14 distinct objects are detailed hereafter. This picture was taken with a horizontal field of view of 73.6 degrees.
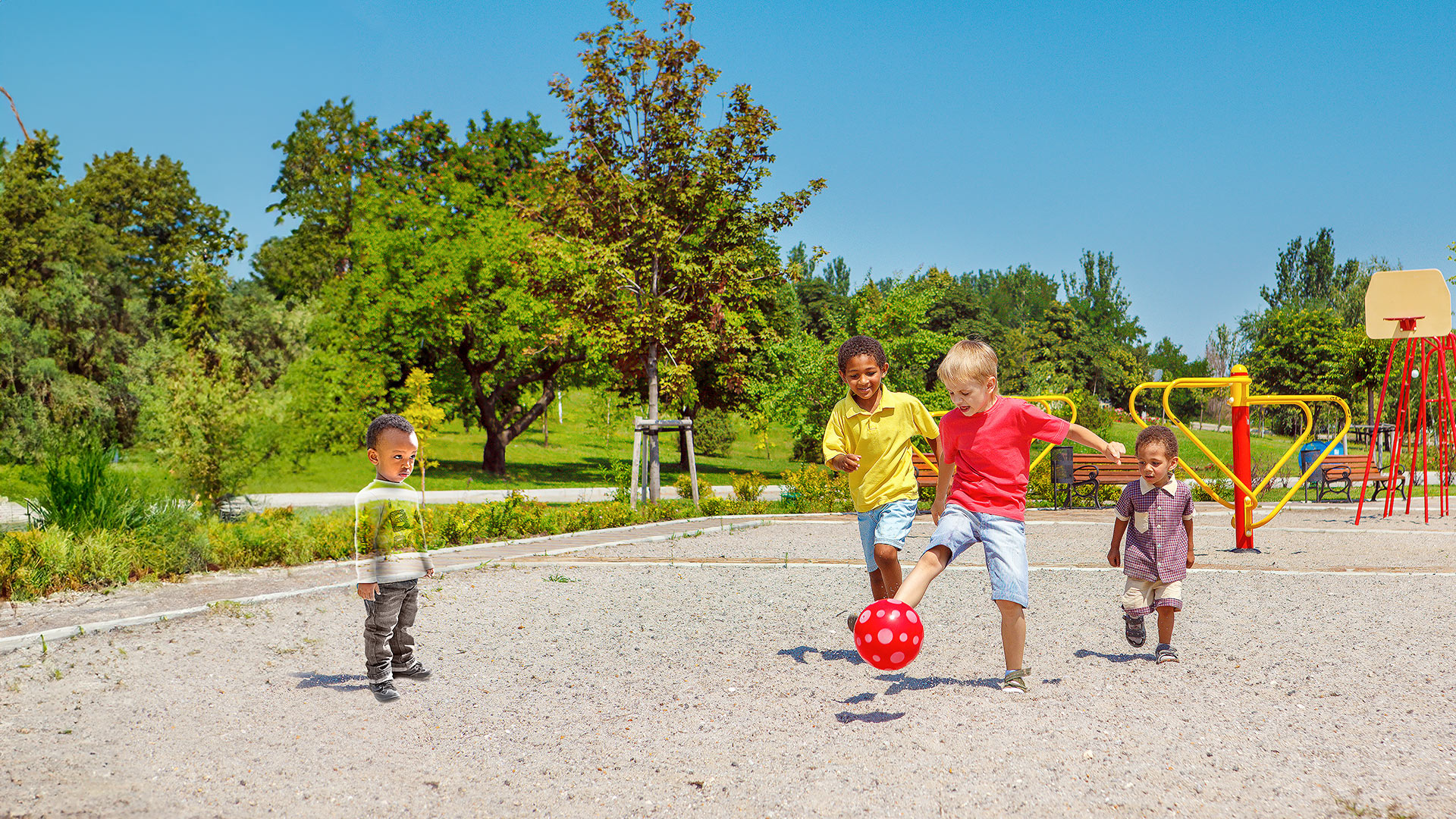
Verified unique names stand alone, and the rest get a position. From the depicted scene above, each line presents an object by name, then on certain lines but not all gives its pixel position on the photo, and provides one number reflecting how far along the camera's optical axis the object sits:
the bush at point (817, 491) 15.37
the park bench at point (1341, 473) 16.94
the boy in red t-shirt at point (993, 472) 4.36
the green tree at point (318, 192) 41.03
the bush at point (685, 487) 16.20
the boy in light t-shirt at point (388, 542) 4.29
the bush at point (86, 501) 8.85
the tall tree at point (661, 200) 15.48
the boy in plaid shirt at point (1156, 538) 5.18
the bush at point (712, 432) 41.49
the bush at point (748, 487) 15.66
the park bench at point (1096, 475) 15.38
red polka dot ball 3.88
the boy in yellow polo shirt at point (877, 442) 4.95
